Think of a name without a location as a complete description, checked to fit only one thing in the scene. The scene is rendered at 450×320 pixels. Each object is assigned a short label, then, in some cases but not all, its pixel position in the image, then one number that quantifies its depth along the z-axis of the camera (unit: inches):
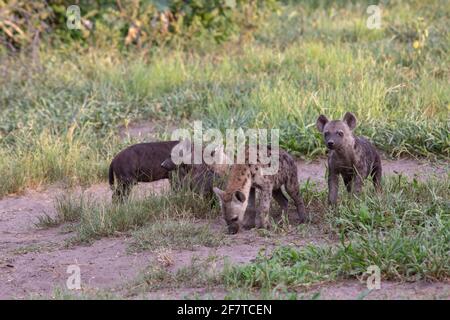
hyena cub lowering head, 587.8
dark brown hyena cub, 669.9
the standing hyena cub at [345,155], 593.3
